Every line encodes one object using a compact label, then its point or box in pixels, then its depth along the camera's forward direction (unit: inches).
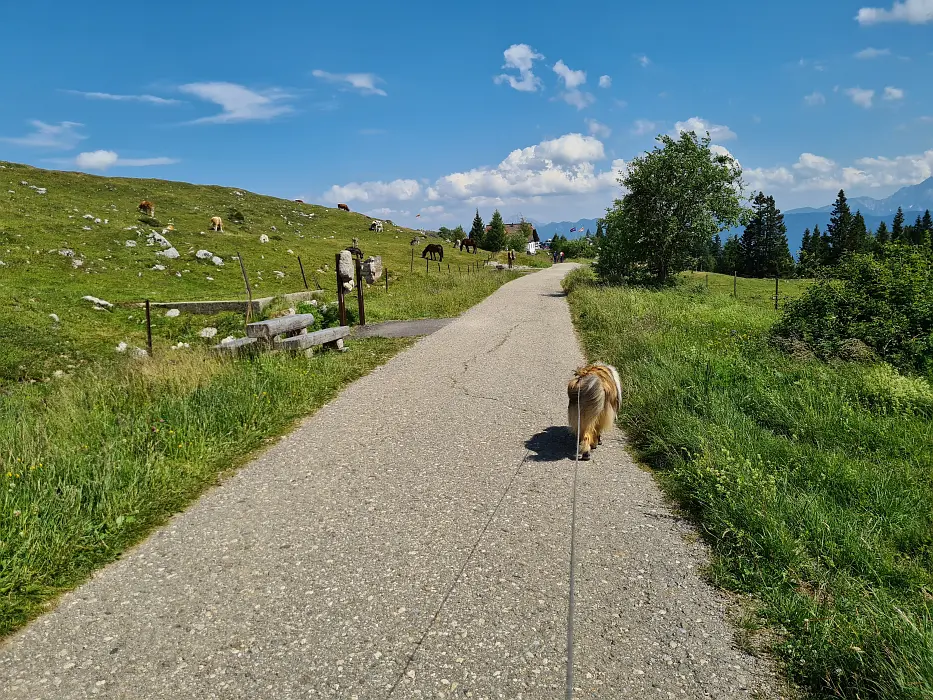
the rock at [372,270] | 1050.1
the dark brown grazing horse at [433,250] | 1657.2
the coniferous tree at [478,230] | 3597.4
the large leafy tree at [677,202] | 956.6
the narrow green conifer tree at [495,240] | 3432.6
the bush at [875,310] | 320.8
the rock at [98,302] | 647.1
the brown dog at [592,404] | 214.5
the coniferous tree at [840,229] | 2908.2
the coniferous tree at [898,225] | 3336.9
